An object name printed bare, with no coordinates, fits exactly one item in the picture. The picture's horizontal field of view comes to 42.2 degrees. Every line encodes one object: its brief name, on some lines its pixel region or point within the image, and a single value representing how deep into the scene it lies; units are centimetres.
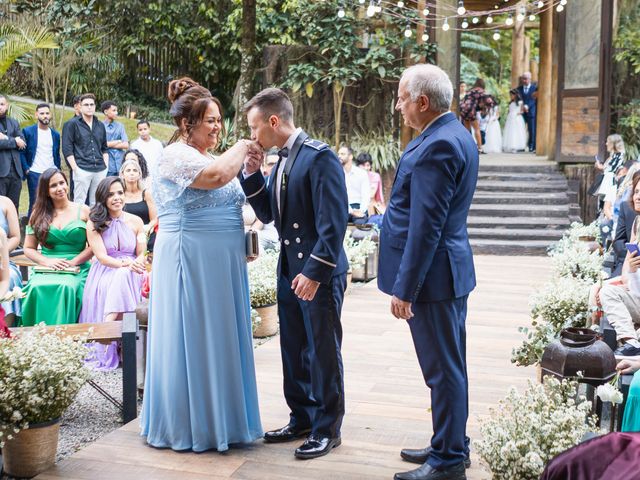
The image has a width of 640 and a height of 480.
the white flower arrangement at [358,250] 836
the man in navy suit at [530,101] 1806
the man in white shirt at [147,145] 1107
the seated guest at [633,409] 349
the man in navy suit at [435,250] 321
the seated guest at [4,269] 455
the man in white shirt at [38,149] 1023
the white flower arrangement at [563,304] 538
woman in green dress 590
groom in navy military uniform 360
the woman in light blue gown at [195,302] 376
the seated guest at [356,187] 1022
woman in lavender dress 584
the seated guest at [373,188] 1088
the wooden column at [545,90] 1590
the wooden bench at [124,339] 428
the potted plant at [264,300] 638
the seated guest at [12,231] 598
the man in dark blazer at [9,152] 973
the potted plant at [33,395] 351
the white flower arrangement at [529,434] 296
